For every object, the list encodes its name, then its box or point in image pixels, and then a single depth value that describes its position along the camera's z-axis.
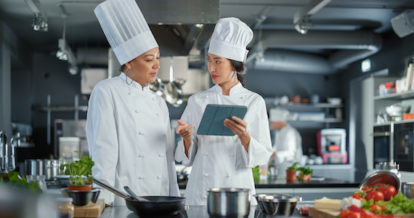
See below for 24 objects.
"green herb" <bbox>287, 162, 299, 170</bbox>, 4.66
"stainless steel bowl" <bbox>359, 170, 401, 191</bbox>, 2.03
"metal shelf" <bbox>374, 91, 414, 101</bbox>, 6.30
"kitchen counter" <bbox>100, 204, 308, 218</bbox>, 1.80
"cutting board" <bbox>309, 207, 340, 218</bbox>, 1.68
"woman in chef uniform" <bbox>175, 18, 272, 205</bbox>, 2.51
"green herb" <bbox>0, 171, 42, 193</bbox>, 1.46
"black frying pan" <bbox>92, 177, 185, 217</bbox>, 1.68
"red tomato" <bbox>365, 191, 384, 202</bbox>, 1.79
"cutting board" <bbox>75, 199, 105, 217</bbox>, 1.77
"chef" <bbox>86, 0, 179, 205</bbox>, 2.31
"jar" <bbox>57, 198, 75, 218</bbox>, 1.50
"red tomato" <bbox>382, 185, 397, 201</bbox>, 1.85
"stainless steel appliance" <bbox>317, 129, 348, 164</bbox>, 9.08
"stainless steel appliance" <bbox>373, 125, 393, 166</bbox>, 6.59
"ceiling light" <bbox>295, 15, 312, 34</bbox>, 5.42
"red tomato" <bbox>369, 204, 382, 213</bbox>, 1.63
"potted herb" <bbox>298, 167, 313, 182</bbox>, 4.78
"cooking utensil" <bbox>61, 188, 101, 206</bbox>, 1.80
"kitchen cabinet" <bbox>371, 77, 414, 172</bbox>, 5.95
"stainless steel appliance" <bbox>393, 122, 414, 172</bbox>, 5.86
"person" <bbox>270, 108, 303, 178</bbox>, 7.13
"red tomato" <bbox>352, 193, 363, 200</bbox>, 1.78
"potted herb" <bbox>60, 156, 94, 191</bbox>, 1.87
